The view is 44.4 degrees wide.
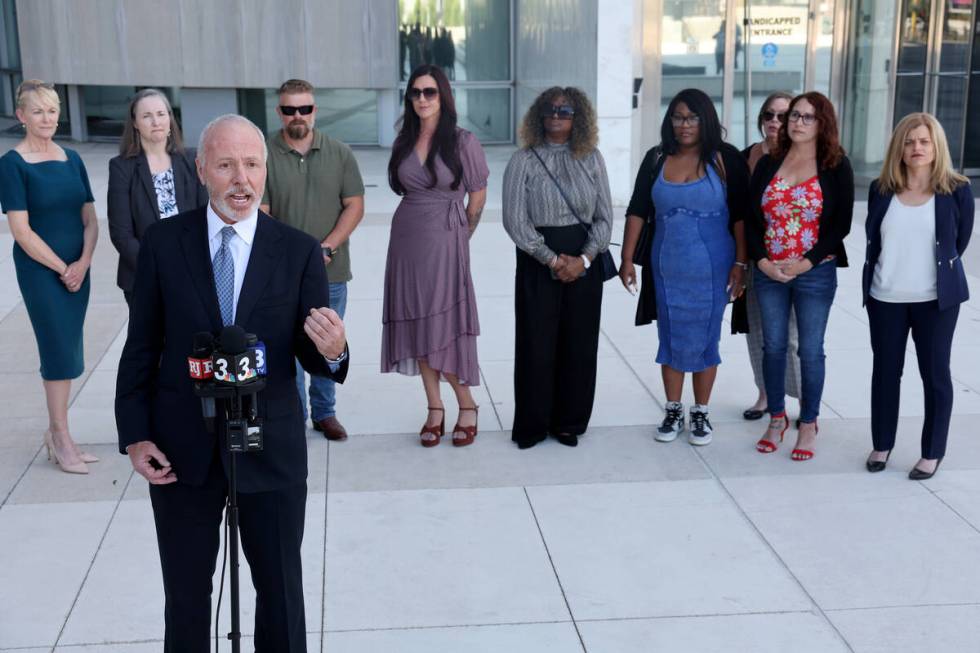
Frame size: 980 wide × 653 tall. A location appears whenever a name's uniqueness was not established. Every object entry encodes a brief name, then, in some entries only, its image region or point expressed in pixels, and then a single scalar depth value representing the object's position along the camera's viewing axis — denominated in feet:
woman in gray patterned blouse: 19.26
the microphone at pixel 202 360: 9.51
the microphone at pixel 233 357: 9.35
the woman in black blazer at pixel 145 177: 18.37
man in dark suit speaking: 10.52
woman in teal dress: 17.85
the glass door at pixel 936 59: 50.78
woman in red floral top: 18.56
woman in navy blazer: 17.67
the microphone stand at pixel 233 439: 9.54
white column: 42.32
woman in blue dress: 18.97
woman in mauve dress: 19.24
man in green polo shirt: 19.01
